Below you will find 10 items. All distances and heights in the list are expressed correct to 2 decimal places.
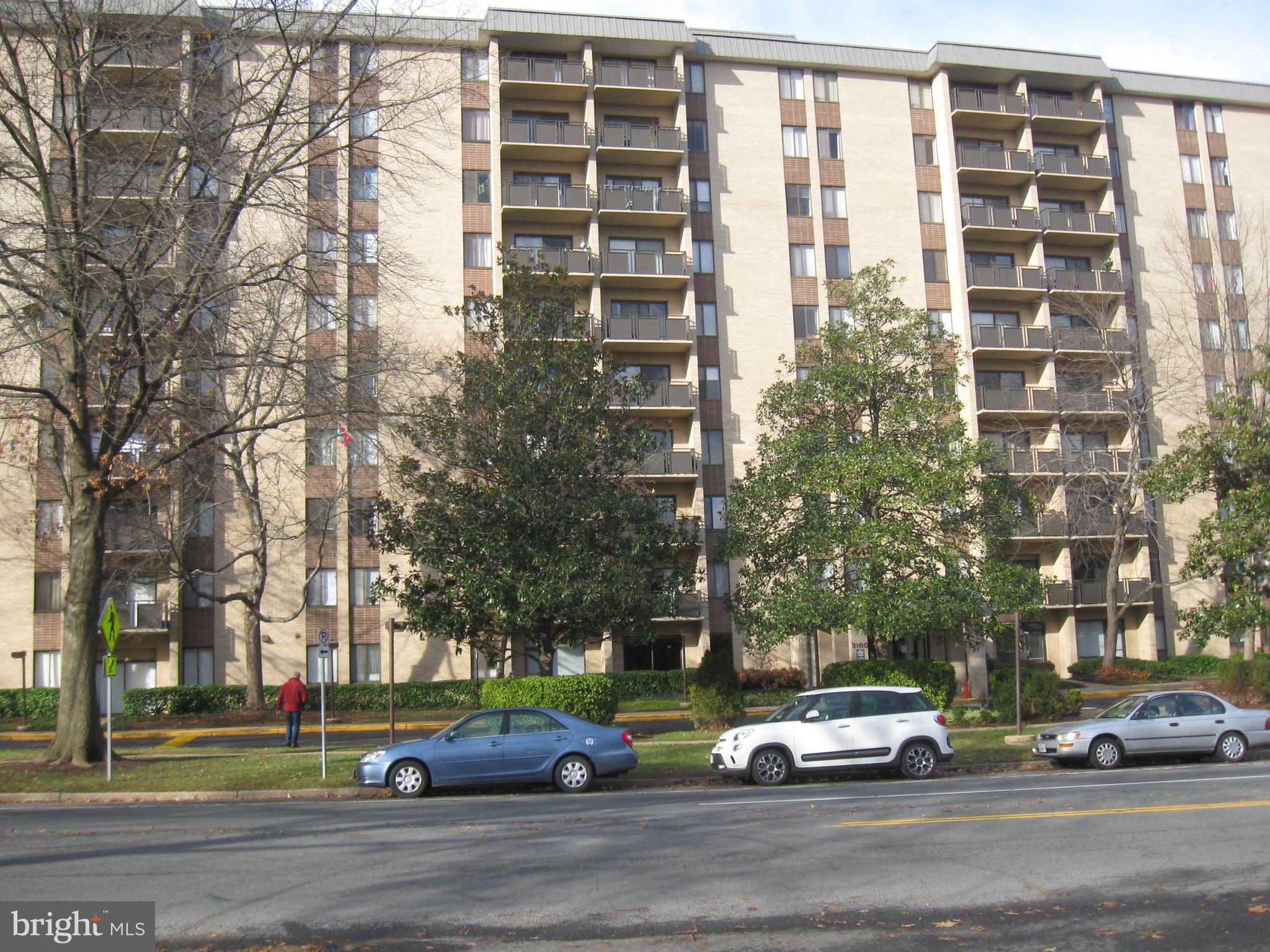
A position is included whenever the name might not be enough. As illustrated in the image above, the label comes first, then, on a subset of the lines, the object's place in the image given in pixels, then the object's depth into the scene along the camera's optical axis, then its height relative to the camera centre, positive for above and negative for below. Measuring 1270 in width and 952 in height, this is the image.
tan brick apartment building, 37.94 +14.98
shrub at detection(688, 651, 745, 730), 23.78 -1.89
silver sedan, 17.28 -2.31
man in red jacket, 23.20 -1.59
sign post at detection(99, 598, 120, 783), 17.12 +0.04
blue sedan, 15.63 -2.03
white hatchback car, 15.98 -2.05
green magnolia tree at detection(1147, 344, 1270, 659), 25.33 +2.21
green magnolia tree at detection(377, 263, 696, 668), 24.81 +2.93
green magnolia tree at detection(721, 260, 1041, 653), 24.25 +2.56
